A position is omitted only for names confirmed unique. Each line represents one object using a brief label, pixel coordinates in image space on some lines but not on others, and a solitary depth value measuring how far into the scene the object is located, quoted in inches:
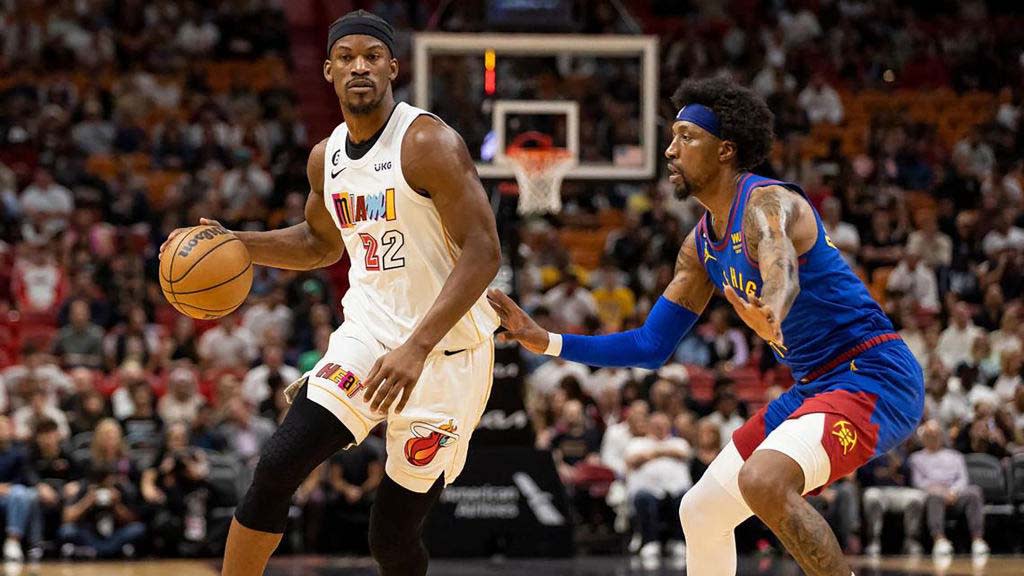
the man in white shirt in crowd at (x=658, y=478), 464.8
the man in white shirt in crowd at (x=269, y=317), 550.0
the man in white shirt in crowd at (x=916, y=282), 603.2
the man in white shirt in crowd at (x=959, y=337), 566.6
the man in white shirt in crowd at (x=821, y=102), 743.7
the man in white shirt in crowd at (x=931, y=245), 624.1
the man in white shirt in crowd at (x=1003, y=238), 627.5
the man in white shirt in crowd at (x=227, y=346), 538.0
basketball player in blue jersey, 182.9
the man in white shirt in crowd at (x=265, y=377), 502.3
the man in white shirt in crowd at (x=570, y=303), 569.3
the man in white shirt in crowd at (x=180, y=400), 488.4
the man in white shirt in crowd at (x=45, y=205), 599.2
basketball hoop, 453.1
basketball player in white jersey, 189.0
